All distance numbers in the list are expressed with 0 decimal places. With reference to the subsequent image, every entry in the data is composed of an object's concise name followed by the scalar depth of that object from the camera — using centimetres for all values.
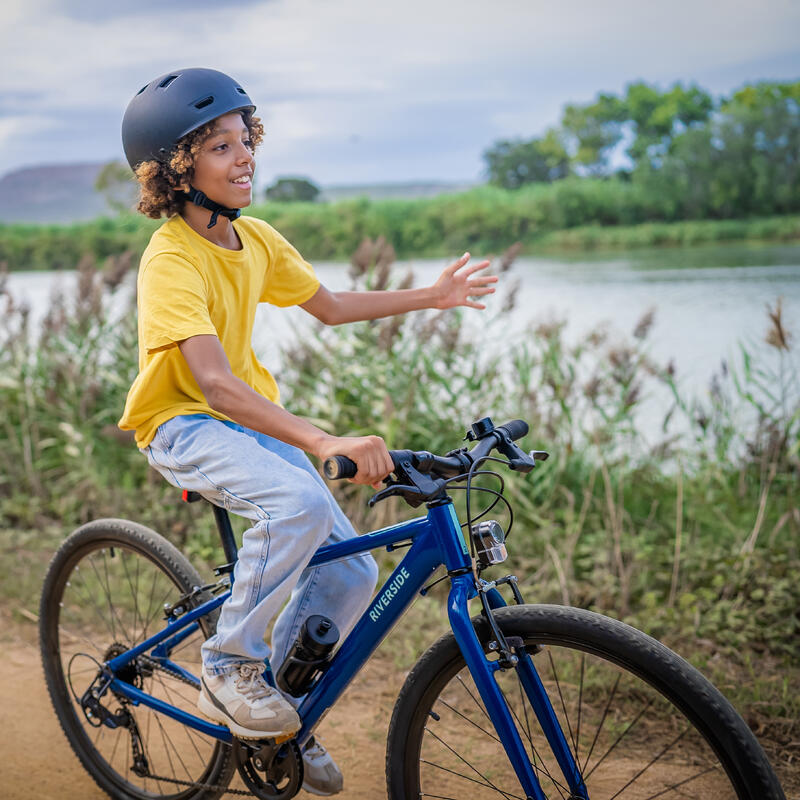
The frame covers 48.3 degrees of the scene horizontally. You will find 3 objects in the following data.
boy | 198
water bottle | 214
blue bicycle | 175
